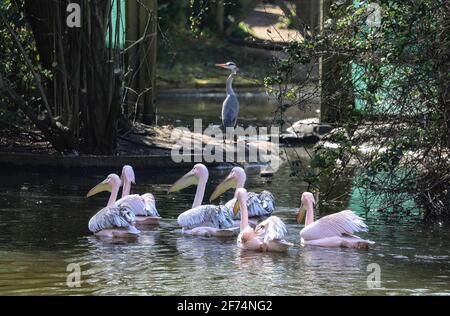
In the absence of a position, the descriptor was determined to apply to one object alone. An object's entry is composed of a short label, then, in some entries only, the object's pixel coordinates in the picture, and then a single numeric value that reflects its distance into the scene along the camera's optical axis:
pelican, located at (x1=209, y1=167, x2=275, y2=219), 12.67
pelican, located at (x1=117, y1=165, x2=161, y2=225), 12.34
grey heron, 19.50
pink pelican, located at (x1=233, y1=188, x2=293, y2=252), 10.95
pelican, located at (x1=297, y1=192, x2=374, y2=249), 11.28
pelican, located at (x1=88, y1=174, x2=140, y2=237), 11.55
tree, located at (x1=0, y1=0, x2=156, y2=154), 15.66
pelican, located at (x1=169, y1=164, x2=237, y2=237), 11.92
